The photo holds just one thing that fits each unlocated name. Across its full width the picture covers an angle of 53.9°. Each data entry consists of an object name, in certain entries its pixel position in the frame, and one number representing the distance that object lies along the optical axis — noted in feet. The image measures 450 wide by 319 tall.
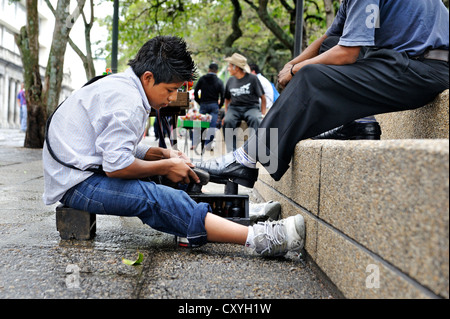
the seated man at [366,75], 7.93
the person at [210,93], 34.78
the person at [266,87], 30.09
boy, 7.69
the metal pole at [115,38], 32.73
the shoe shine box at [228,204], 9.57
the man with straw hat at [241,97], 26.86
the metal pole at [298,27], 25.09
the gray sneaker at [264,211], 10.12
